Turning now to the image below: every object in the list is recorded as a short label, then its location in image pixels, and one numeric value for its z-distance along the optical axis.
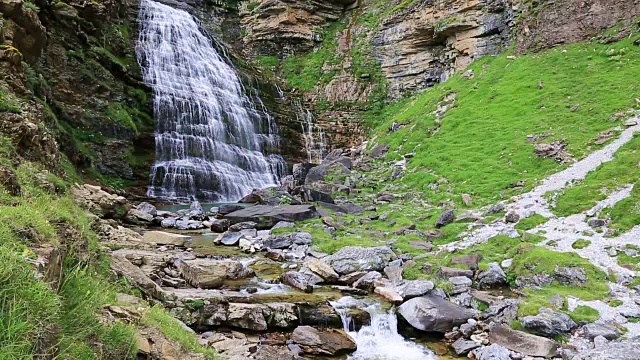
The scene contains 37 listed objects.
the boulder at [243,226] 15.64
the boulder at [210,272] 9.05
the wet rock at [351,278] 10.25
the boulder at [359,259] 10.88
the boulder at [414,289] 9.04
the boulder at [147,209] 17.56
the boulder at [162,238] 12.81
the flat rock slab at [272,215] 16.16
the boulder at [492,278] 9.62
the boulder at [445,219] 13.88
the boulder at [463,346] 7.34
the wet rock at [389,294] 9.02
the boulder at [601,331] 7.00
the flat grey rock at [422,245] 12.05
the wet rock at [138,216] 15.66
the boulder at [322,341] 7.23
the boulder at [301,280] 9.51
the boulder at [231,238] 13.69
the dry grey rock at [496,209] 13.73
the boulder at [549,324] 7.36
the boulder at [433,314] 8.04
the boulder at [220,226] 15.77
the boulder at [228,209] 18.71
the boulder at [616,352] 6.14
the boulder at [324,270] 10.28
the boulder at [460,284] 9.23
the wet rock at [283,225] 15.25
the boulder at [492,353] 6.91
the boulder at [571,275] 8.77
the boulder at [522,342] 6.96
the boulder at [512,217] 12.63
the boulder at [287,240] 13.31
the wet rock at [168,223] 16.23
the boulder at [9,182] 5.39
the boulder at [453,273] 9.89
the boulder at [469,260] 10.30
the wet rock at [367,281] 9.92
